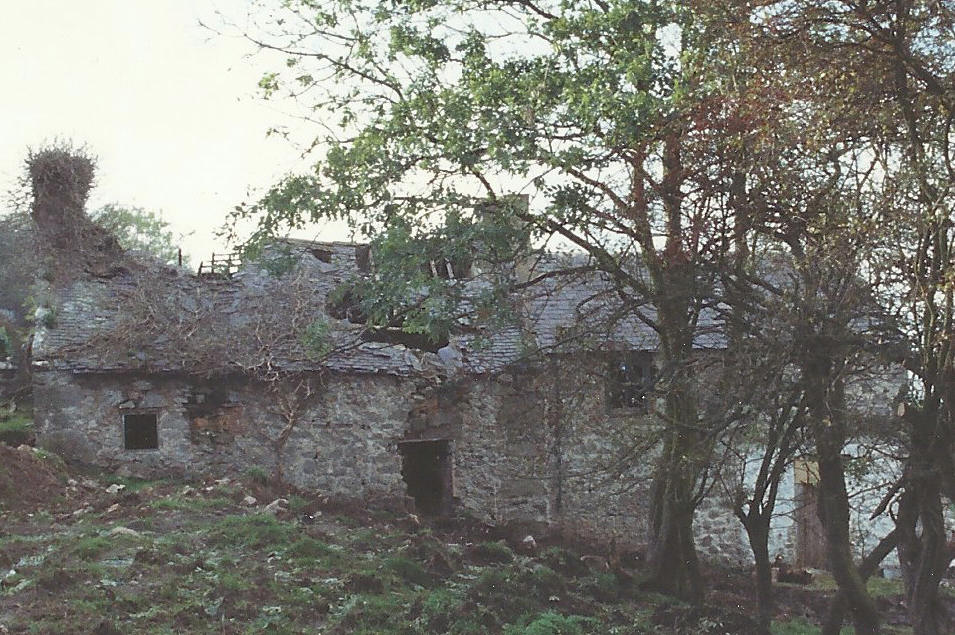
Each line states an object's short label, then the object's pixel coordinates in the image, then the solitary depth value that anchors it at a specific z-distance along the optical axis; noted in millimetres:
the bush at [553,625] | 11961
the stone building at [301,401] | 20156
